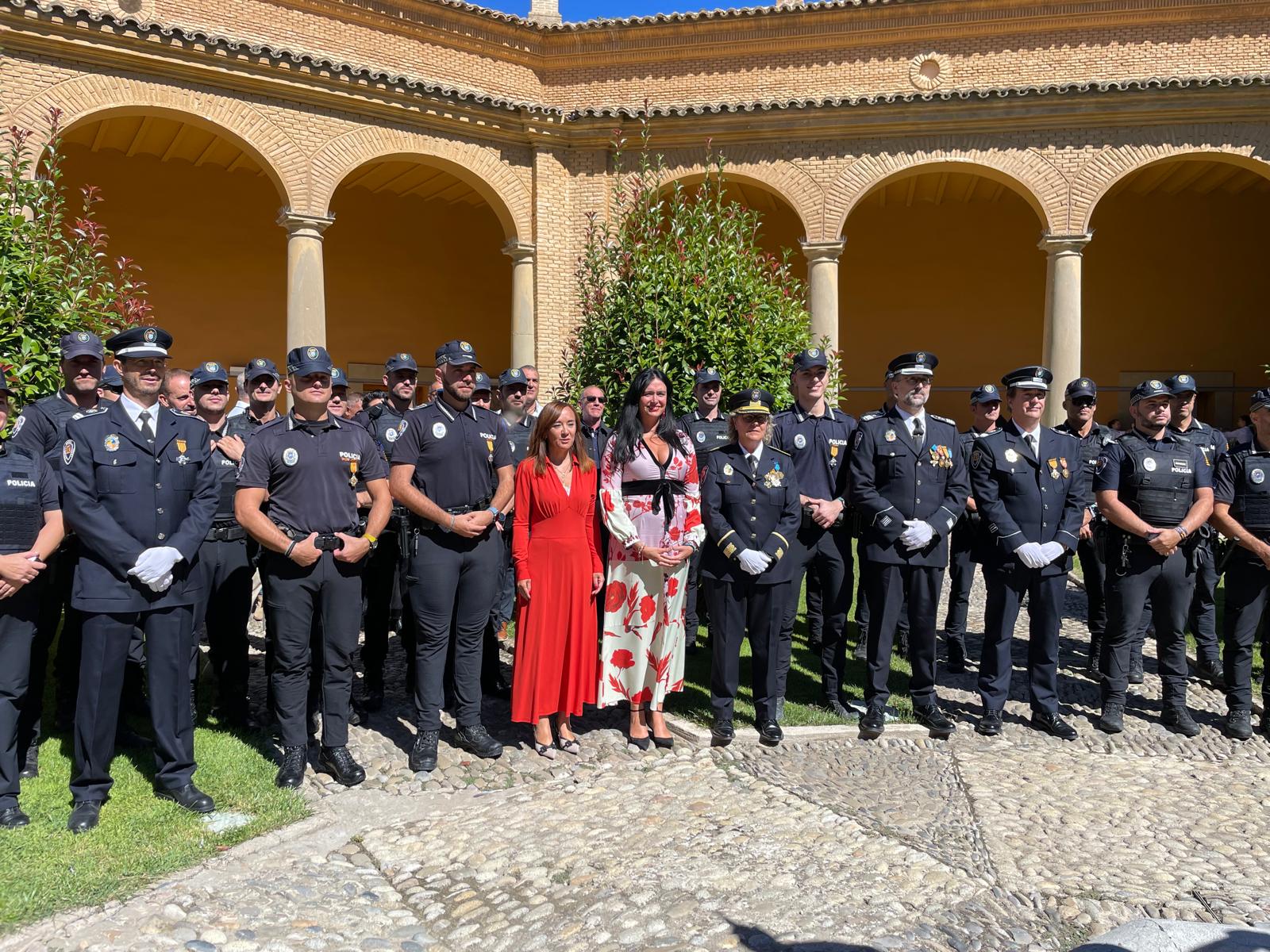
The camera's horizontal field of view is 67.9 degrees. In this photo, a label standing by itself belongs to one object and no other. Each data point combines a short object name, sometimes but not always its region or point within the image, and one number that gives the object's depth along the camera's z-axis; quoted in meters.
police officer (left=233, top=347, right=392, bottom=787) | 4.54
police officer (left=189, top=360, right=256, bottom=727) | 5.37
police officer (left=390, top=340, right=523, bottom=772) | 5.00
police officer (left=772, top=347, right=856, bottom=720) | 6.00
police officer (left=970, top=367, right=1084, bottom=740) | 5.66
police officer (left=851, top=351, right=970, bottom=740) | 5.55
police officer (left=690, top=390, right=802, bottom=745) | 5.33
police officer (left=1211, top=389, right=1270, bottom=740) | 5.64
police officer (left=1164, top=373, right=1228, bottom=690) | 5.93
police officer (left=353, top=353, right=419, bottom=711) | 5.84
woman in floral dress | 5.22
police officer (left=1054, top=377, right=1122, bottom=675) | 6.81
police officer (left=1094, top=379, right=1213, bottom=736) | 5.72
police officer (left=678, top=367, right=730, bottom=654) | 6.86
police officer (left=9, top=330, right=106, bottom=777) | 4.55
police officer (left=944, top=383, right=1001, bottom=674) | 6.29
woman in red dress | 5.14
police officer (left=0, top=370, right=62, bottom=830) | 4.03
